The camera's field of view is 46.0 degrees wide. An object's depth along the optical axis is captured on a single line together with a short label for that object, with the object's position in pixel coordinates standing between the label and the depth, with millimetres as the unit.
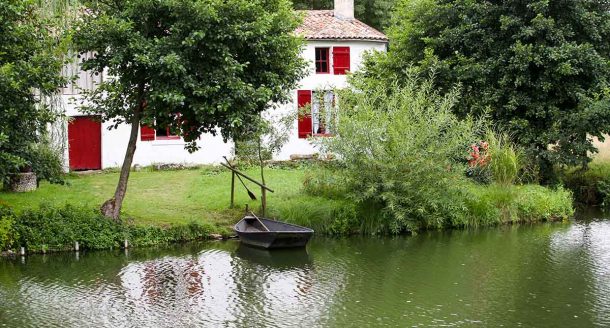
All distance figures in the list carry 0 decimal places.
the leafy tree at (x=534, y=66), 24094
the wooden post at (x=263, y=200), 20125
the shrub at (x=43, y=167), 16953
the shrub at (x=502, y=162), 22719
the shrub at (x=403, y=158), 19656
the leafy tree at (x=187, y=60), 16750
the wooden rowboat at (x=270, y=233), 17844
